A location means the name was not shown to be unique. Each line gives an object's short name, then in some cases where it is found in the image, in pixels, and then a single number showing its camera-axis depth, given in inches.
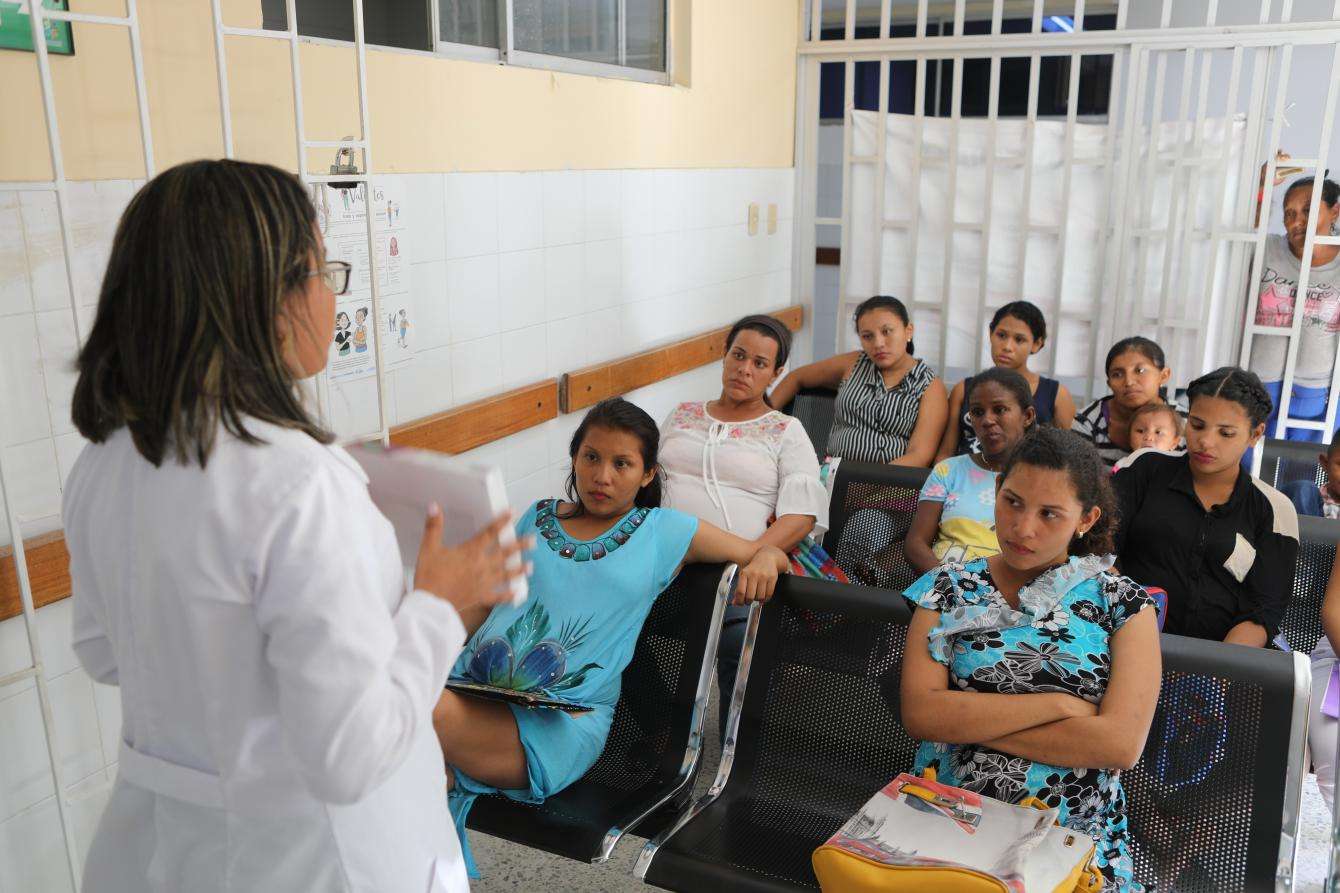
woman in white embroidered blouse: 116.3
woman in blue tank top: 147.9
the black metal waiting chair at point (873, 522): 117.8
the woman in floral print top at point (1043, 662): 70.8
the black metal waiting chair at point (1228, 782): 70.7
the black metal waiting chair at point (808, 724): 81.2
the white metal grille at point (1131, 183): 179.2
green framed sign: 76.1
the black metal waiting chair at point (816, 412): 163.3
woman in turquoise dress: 80.4
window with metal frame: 117.3
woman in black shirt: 96.0
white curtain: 185.8
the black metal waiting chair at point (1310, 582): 97.3
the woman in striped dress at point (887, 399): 148.7
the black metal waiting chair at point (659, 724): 81.7
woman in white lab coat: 39.7
